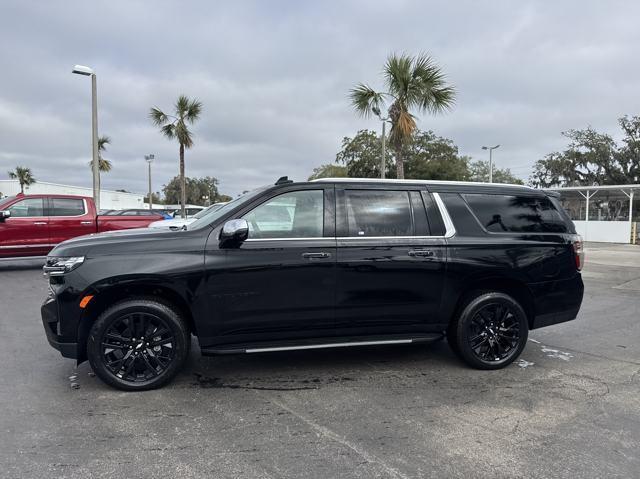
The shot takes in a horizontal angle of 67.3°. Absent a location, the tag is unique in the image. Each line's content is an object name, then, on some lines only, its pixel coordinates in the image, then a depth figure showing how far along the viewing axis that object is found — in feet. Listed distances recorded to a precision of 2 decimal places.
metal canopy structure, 82.33
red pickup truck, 35.42
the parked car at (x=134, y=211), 74.08
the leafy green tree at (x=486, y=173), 226.56
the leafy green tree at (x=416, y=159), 126.11
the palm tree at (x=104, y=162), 139.74
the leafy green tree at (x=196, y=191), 349.82
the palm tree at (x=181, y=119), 86.33
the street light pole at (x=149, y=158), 150.10
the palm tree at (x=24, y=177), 215.31
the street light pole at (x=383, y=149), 75.35
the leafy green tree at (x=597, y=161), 147.33
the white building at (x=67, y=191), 216.33
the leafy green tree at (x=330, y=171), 160.66
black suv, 12.72
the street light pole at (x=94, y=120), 51.78
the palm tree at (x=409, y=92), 47.62
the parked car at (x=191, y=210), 178.78
